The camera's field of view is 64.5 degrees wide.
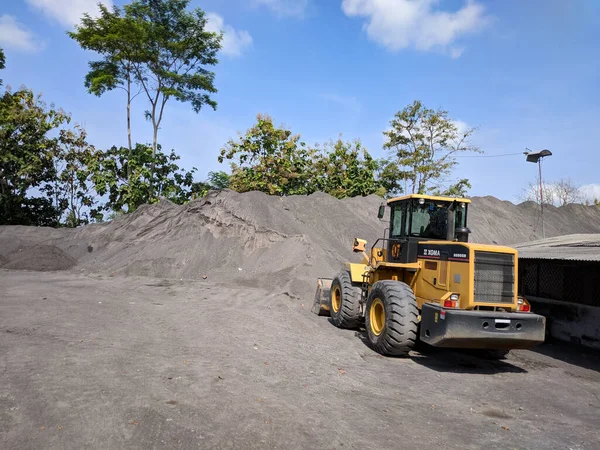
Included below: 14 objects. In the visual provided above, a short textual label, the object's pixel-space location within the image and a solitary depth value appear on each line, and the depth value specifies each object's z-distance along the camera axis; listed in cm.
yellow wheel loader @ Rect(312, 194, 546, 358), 736
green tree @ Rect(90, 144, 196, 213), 2777
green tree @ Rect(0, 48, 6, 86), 2594
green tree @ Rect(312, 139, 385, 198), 3391
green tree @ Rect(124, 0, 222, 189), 2633
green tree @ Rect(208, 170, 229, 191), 3372
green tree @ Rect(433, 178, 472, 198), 3291
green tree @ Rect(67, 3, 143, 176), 2522
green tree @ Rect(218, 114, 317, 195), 3084
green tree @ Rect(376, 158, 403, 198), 3350
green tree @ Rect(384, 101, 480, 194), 3284
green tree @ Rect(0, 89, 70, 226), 2730
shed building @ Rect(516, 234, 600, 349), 1023
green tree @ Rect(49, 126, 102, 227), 2934
